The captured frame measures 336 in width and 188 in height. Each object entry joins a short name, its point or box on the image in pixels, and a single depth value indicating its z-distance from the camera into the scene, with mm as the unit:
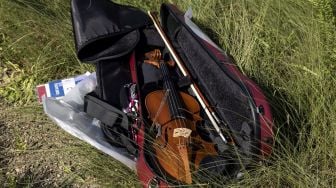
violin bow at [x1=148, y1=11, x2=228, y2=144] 2316
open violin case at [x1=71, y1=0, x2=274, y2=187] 2076
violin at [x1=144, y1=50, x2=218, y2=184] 2113
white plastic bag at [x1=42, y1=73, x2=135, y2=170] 2330
